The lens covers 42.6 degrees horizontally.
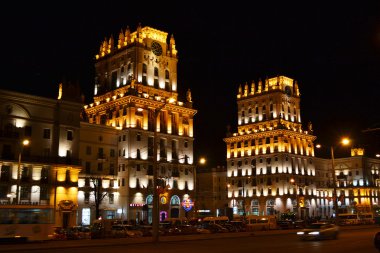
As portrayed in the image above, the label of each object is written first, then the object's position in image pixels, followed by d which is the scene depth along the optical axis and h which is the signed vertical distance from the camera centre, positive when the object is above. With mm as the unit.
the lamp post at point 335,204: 54322 +1314
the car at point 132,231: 56619 -1666
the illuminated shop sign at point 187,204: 95431 +2371
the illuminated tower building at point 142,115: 95500 +21465
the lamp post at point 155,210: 43344 +608
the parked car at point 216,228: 66688 -1582
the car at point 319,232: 40906 -1354
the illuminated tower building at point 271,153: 133125 +17830
